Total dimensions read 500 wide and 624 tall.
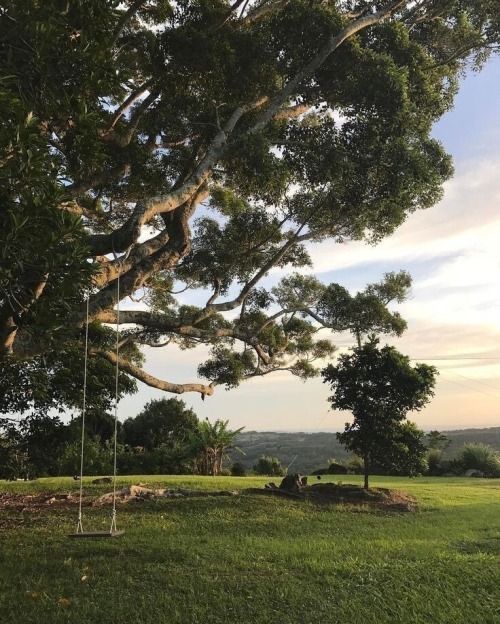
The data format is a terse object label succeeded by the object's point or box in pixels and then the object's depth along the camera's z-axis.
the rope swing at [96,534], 5.58
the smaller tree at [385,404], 12.22
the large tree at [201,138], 4.77
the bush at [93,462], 17.61
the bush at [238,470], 22.07
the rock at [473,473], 22.12
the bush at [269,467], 23.06
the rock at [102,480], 14.31
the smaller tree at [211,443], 20.59
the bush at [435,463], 23.01
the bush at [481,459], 22.36
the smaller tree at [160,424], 25.05
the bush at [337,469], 22.25
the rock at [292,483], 11.70
